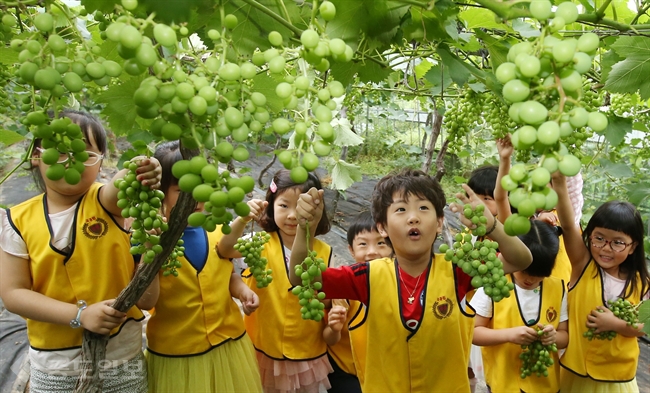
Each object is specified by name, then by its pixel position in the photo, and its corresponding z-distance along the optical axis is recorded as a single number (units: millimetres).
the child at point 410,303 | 1746
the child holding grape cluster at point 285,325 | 2252
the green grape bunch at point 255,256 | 1818
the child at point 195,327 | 1980
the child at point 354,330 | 2092
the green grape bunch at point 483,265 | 1404
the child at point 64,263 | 1583
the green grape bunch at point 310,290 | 1206
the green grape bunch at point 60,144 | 582
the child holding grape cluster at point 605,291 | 2145
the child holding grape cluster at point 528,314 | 2164
